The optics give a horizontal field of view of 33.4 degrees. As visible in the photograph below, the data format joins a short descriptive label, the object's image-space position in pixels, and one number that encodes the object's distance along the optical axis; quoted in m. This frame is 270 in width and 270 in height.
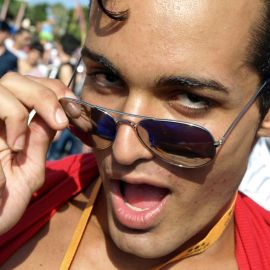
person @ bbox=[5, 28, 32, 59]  7.85
